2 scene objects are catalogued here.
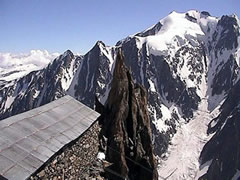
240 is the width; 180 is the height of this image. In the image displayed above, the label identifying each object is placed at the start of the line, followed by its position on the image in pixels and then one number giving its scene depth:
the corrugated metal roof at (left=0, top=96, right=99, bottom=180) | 12.45
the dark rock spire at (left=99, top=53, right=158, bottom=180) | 25.30
